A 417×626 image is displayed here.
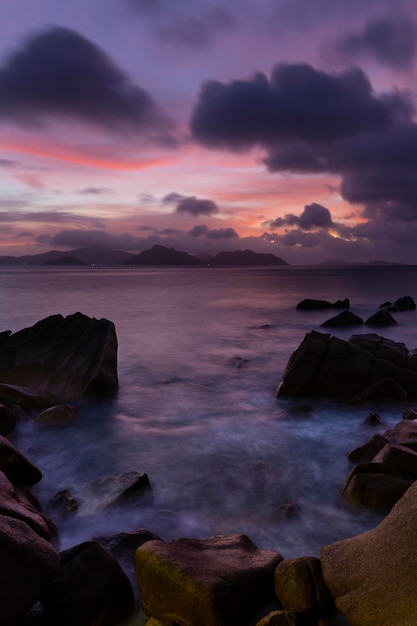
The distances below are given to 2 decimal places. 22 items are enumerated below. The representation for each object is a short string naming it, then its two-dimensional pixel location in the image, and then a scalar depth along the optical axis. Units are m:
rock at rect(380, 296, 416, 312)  35.73
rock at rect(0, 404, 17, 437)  9.09
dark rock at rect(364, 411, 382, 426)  10.12
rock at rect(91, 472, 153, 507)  6.81
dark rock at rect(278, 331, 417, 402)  11.70
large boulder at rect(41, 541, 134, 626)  4.17
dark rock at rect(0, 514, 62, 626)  3.82
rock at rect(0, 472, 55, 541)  4.63
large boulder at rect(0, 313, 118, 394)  12.38
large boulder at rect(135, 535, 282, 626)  3.93
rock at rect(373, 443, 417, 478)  6.51
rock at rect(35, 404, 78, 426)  10.02
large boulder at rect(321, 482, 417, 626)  3.72
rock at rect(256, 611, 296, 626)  3.87
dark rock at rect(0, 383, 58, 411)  10.43
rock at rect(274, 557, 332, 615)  4.11
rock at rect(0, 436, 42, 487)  6.38
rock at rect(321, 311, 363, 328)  26.24
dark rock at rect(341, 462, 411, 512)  6.09
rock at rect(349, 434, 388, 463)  7.93
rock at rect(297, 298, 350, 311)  37.81
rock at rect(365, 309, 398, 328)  27.22
